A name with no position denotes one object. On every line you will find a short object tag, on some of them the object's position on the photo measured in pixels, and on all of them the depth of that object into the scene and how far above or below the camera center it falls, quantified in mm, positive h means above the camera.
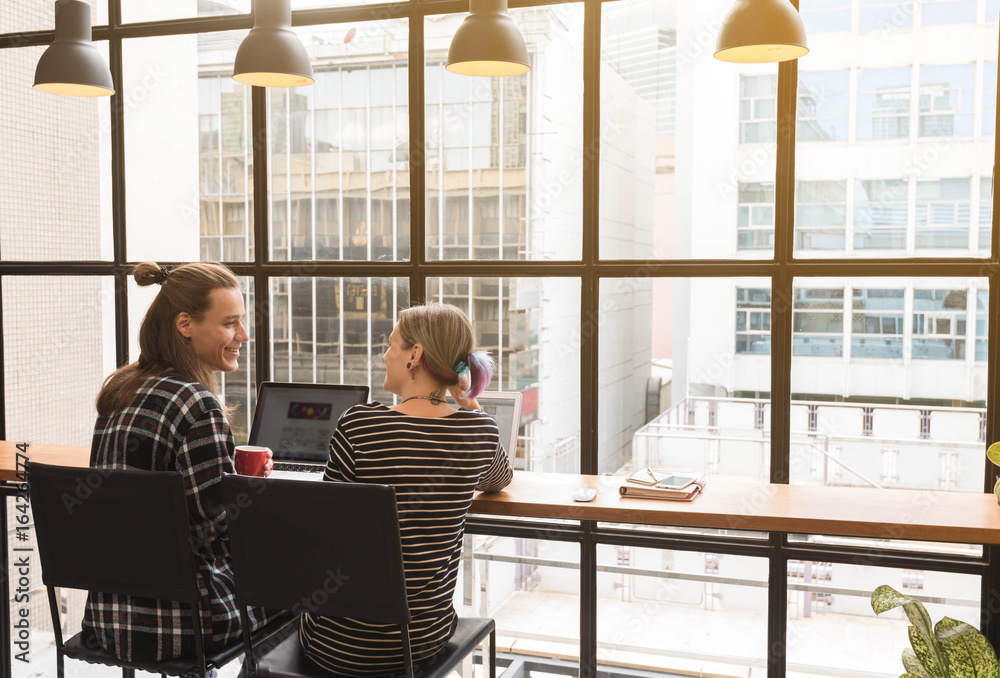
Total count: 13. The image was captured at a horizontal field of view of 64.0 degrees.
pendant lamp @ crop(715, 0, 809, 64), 1853 +615
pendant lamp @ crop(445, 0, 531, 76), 2076 +652
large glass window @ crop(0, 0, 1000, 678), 2318 +148
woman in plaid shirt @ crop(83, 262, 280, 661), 1736 -360
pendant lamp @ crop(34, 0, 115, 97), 2508 +728
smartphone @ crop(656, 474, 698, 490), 2153 -522
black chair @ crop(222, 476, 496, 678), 1521 -505
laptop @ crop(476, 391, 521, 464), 2432 -367
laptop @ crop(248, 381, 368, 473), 2500 -404
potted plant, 1840 -826
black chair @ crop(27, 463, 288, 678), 1631 -511
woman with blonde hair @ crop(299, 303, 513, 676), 1638 -378
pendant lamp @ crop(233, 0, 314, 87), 2281 +694
